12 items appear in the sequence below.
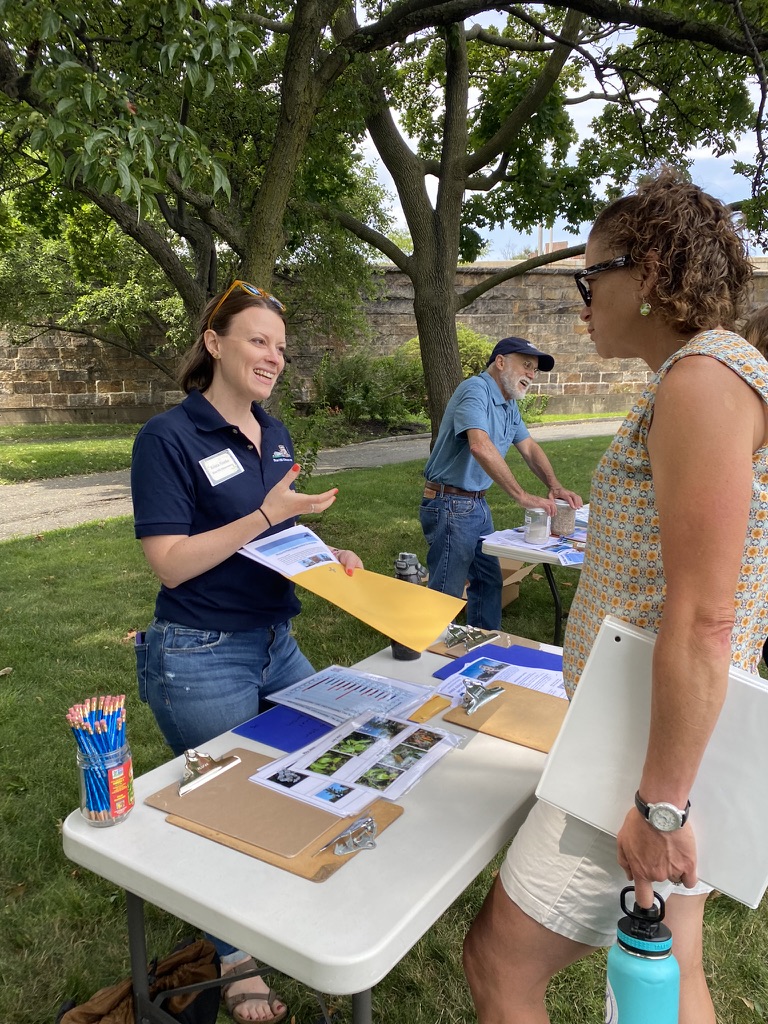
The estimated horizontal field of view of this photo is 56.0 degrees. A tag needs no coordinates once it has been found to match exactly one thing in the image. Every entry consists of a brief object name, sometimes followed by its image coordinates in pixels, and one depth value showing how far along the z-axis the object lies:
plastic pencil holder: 1.37
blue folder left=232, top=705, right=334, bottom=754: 1.74
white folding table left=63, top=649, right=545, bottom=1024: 1.10
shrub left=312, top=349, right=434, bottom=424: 13.69
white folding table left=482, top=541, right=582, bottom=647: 3.69
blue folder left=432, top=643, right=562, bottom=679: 2.24
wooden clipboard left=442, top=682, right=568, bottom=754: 1.75
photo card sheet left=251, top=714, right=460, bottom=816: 1.49
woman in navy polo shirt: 1.83
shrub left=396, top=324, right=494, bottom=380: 14.19
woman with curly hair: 1.05
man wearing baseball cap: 3.92
